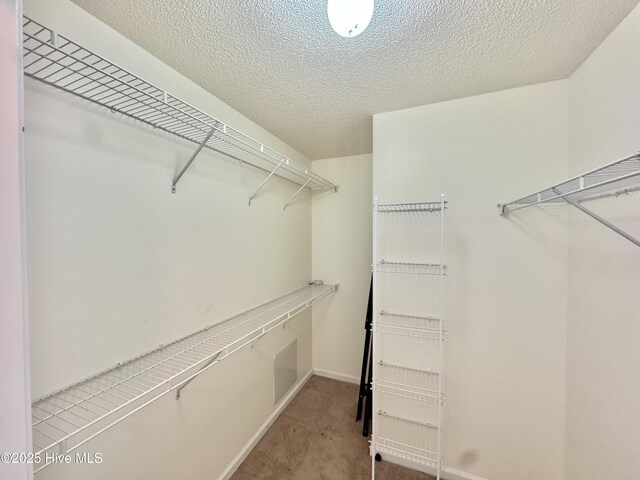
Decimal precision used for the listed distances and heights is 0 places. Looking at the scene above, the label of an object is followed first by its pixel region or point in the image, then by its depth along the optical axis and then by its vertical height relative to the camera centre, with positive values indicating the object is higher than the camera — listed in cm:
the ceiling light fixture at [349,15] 71 +66
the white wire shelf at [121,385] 79 -58
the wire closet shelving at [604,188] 82 +20
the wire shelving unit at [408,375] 162 -99
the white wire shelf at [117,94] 80 +55
